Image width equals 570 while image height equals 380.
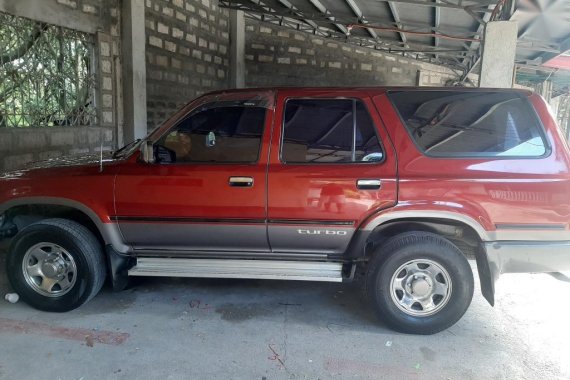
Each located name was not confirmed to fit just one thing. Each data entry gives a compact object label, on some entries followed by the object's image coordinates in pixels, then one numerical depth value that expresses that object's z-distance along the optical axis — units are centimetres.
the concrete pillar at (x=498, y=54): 689
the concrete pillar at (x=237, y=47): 1233
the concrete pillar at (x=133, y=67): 813
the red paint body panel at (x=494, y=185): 344
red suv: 351
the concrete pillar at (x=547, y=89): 1561
